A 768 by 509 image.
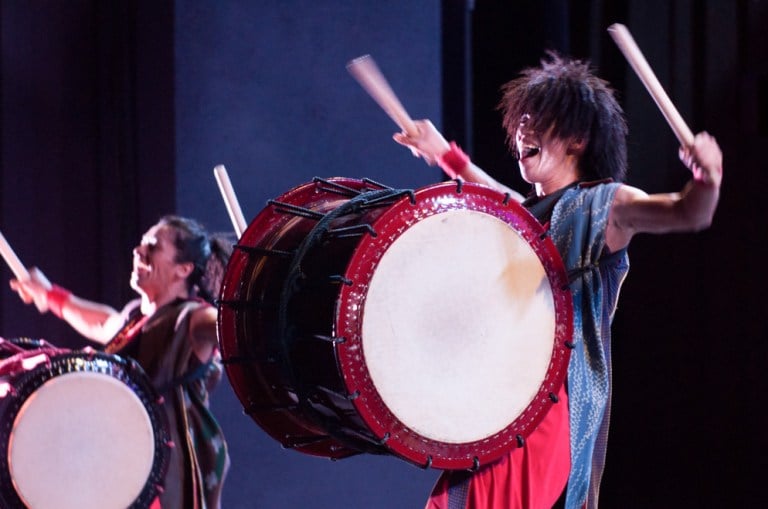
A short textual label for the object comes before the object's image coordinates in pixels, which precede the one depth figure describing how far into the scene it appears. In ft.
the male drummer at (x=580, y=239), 31.05
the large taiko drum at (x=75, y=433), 34.69
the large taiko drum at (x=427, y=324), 30.49
